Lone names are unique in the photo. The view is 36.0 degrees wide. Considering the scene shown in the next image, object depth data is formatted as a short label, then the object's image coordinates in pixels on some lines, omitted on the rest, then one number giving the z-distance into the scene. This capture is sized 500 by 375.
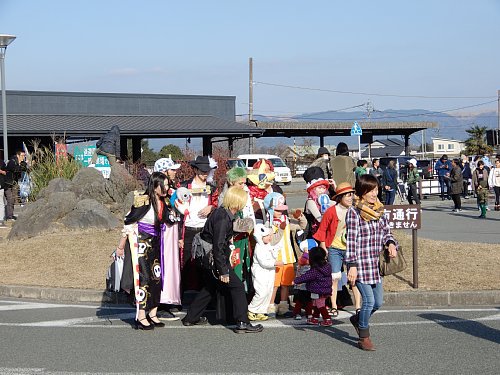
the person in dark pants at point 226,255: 8.20
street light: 24.25
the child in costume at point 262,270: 8.80
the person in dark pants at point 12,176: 19.82
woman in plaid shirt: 7.26
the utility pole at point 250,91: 47.41
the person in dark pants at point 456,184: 22.41
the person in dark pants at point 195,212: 9.38
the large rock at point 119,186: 18.06
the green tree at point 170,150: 50.16
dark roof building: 33.88
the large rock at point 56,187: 18.16
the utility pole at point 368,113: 95.70
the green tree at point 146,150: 62.96
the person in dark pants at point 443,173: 27.56
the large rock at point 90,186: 18.02
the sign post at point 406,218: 9.99
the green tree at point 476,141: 68.75
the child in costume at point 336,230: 8.56
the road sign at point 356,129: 30.39
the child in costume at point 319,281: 8.59
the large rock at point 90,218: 15.93
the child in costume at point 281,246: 9.15
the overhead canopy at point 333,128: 44.81
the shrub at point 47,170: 20.23
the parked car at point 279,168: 40.25
